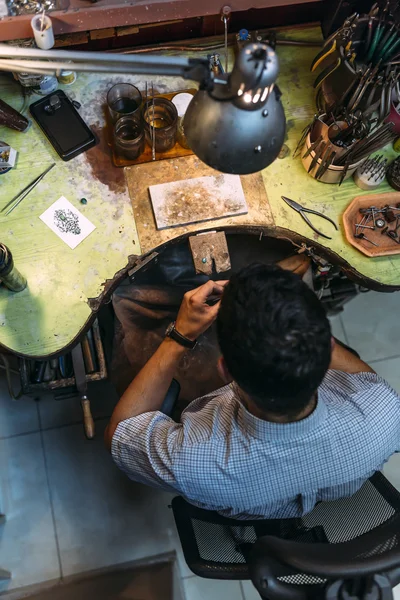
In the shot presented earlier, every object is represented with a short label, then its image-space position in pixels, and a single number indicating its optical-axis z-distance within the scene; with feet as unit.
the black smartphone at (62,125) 5.48
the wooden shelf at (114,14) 4.95
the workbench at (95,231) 5.10
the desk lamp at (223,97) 2.89
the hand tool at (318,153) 5.26
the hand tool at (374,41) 5.16
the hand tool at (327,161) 5.23
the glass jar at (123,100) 5.41
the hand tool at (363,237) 5.45
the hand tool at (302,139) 5.60
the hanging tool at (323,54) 5.36
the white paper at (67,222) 5.30
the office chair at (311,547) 3.30
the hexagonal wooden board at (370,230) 5.43
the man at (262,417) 3.57
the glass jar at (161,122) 5.34
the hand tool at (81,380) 5.58
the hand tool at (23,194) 5.30
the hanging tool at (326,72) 5.28
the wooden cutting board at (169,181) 5.38
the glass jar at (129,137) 5.29
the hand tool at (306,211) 5.47
